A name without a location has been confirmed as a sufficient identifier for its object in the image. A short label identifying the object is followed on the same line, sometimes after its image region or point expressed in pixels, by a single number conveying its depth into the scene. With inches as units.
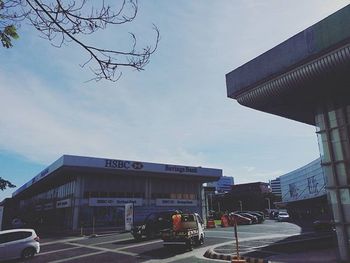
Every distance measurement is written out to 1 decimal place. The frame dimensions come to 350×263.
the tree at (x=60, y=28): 200.8
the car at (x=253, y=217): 1519.4
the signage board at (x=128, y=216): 1242.6
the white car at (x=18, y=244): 625.9
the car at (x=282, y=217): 1797.7
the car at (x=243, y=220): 1476.4
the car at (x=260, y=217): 1542.8
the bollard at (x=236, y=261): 424.5
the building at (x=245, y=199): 3422.7
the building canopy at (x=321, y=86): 419.2
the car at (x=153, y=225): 890.7
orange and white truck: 658.2
